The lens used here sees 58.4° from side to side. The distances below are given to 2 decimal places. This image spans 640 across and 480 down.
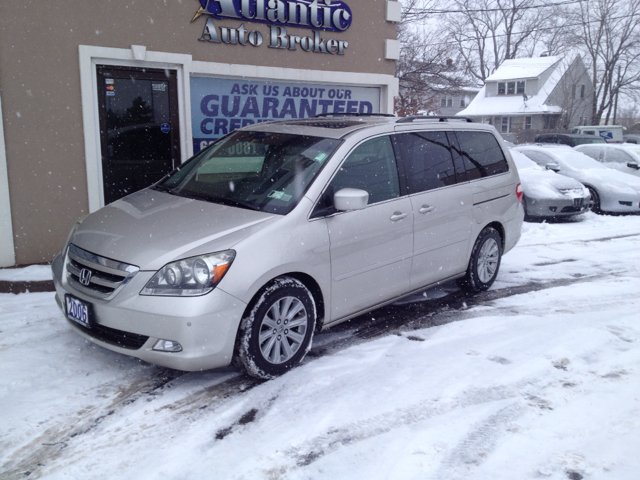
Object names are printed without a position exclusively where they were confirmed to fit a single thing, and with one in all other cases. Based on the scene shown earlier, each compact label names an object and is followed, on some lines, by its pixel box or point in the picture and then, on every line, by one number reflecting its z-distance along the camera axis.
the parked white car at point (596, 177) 12.20
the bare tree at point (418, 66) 20.22
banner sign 8.55
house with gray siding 42.62
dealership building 6.89
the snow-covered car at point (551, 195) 11.18
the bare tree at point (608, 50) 37.41
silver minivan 3.64
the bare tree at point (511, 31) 42.26
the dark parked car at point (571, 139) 22.42
